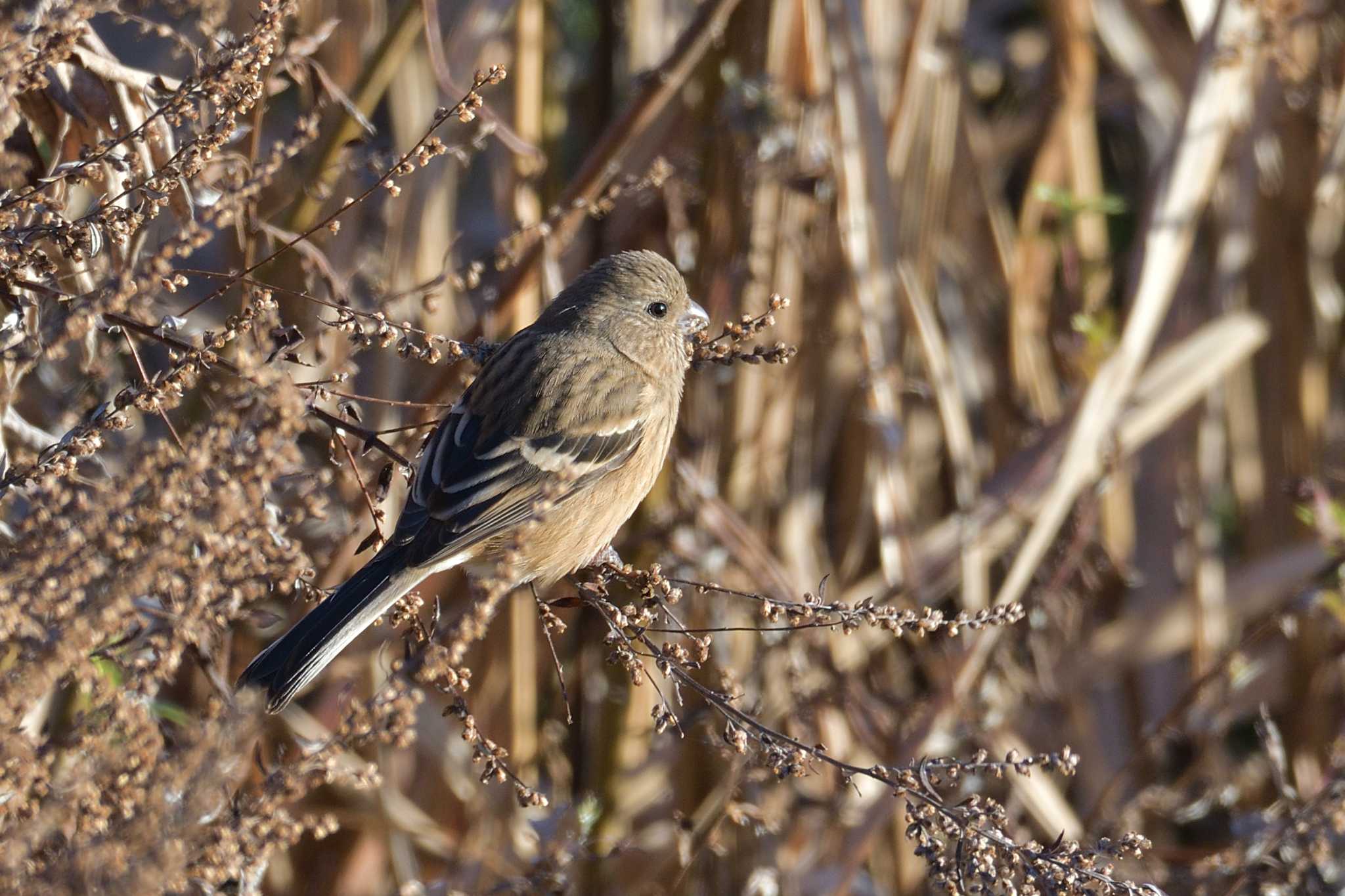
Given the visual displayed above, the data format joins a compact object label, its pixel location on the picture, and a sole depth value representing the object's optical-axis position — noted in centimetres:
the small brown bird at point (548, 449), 498
